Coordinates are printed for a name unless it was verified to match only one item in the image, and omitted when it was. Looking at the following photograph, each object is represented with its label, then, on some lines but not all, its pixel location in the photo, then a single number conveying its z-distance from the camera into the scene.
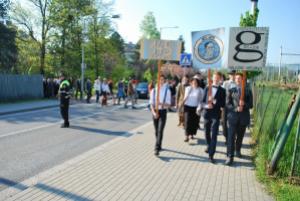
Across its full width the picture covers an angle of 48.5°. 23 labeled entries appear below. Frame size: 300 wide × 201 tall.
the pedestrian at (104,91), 21.09
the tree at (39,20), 33.06
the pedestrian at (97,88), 23.03
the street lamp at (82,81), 26.01
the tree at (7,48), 28.19
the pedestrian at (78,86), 26.53
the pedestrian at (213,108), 7.45
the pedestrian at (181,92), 11.43
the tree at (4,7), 27.04
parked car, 31.27
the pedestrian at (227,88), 7.73
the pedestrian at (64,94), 11.76
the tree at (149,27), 65.94
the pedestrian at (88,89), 24.10
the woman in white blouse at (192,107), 9.22
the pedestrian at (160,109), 8.06
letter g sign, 7.03
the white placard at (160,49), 8.38
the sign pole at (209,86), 7.38
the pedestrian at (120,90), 22.67
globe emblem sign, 7.36
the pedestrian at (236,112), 7.27
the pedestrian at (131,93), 20.59
